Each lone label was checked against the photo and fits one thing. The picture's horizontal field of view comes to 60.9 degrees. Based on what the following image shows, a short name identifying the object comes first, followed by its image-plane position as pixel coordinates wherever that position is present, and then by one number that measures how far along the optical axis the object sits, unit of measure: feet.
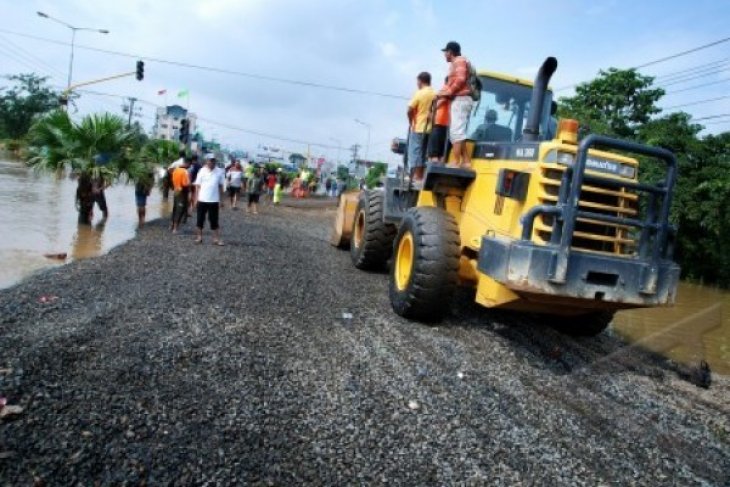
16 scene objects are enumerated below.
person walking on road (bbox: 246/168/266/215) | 71.46
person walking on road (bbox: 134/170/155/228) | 48.08
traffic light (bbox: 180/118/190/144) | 92.12
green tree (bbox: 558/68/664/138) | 80.48
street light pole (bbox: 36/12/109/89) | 120.37
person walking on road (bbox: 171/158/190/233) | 43.75
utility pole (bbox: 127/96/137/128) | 228.55
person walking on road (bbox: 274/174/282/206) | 95.01
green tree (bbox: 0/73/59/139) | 233.55
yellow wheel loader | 17.98
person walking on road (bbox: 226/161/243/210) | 73.51
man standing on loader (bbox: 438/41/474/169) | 23.17
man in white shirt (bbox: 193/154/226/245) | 38.27
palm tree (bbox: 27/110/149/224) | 43.86
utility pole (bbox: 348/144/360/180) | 366.43
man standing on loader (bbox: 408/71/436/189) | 26.50
